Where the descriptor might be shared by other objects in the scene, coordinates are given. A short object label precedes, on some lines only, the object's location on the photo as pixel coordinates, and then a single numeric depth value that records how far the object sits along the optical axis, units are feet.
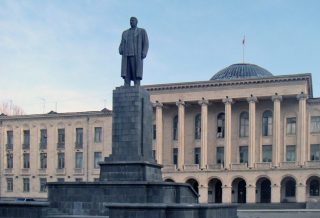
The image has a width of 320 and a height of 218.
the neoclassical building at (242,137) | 199.93
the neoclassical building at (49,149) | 230.48
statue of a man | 77.15
